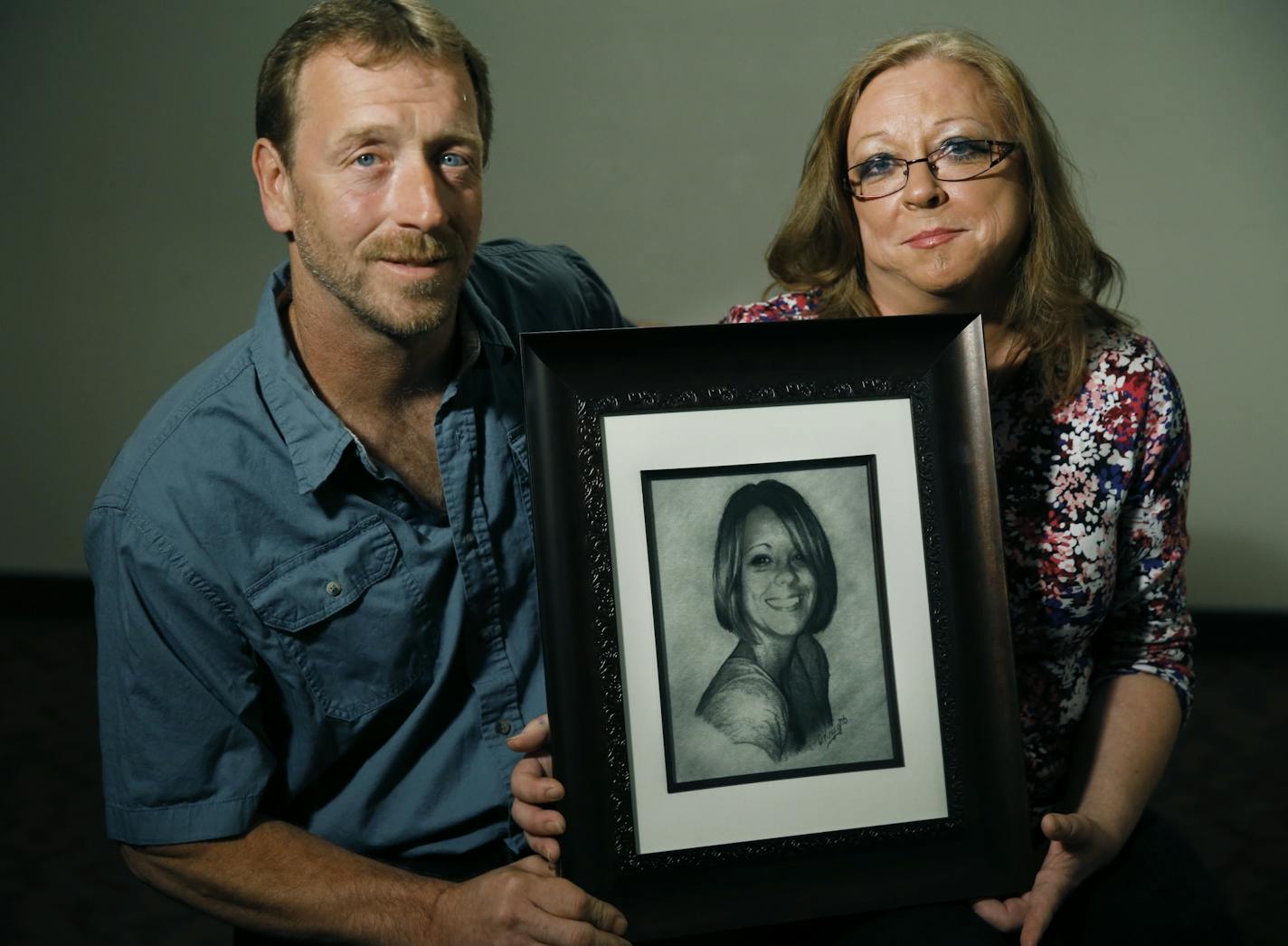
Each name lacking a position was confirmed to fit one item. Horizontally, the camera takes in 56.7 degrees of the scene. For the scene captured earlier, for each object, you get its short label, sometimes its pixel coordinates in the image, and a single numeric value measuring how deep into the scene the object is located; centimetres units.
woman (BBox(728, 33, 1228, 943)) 133
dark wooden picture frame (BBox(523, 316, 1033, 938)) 108
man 128
